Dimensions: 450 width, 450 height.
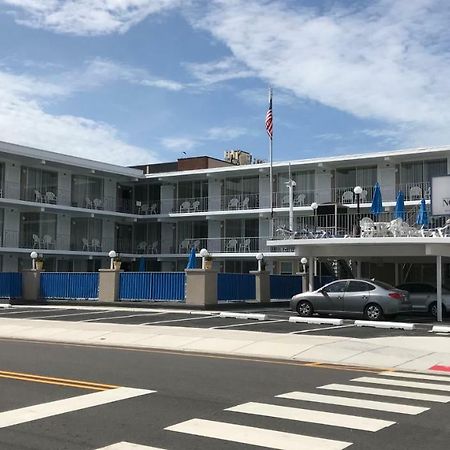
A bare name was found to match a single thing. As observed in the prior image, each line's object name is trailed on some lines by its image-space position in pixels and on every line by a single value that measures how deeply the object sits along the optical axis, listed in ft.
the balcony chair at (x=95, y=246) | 157.89
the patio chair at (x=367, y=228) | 78.02
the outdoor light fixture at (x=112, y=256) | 98.34
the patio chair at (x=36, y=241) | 144.16
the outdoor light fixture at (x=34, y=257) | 106.87
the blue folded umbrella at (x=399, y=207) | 87.10
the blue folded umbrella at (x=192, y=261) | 98.48
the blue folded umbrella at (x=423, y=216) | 85.61
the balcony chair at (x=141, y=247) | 169.17
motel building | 132.77
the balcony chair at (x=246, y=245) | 151.84
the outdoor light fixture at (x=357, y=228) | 79.82
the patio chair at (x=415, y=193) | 130.41
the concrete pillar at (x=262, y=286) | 99.55
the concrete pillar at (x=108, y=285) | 97.45
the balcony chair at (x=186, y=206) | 160.66
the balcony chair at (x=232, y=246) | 152.66
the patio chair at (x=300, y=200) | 145.48
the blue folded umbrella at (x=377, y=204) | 88.92
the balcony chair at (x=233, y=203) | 154.71
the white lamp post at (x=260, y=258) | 104.04
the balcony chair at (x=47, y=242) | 146.51
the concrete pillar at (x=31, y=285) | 107.14
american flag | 133.90
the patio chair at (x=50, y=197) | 147.53
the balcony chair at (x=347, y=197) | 137.88
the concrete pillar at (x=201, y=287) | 88.17
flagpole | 136.48
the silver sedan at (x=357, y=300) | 71.87
